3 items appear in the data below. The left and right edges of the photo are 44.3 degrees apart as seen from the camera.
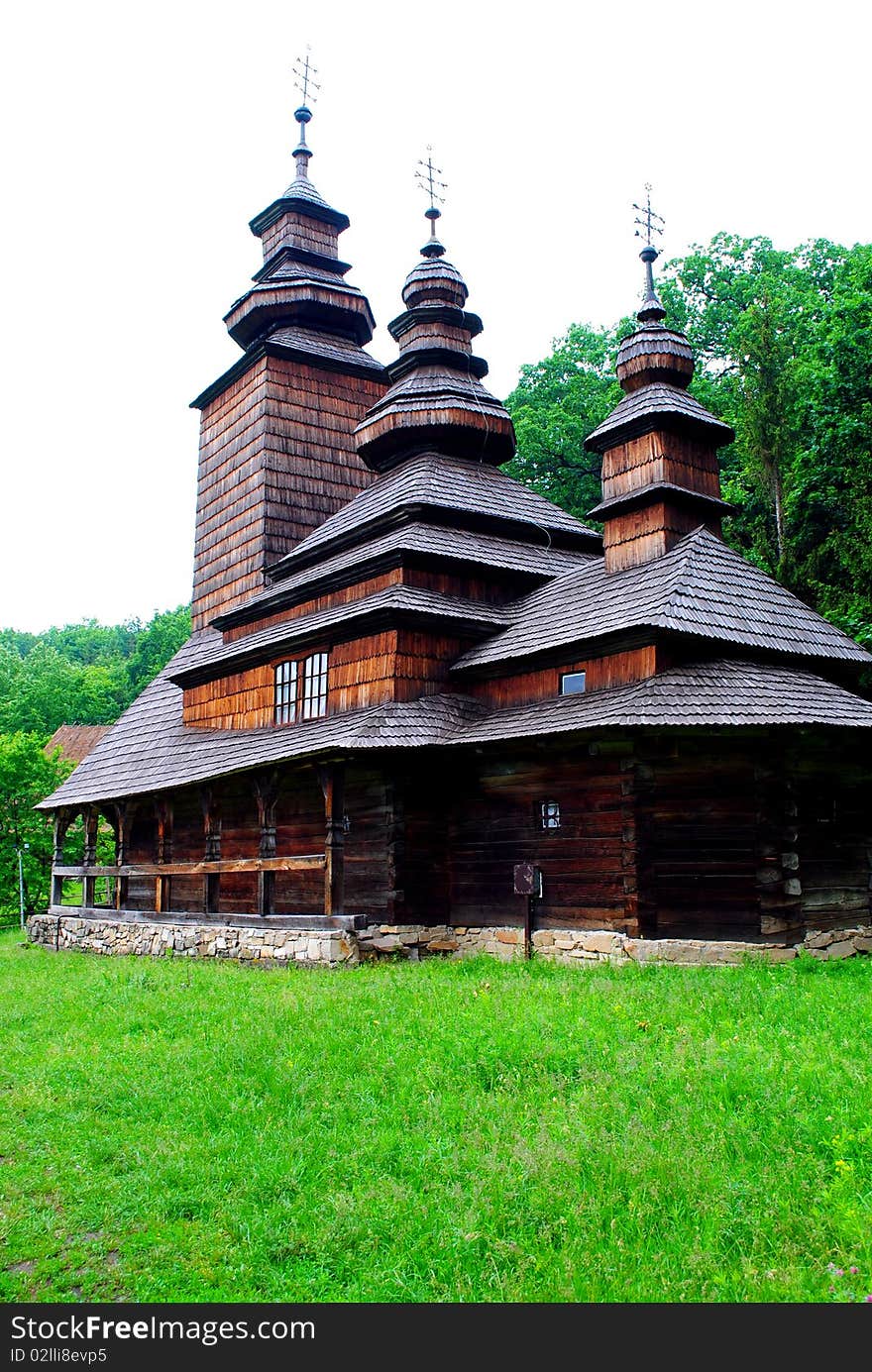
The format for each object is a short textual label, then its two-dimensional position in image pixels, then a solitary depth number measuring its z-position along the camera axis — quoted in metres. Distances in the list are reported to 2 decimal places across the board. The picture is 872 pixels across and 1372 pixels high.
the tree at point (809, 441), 17.77
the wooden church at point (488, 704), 11.73
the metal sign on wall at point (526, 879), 12.34
